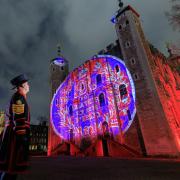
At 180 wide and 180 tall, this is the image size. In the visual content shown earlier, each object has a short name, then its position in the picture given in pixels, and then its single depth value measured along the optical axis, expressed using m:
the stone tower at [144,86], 14.90
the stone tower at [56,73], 29.42
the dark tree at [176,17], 8.70
